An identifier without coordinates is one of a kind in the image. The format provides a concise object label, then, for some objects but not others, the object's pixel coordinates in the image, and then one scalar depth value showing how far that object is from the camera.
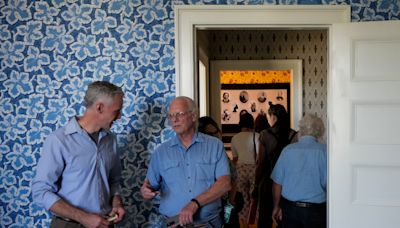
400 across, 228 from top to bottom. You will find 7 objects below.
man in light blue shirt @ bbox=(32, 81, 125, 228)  2.18
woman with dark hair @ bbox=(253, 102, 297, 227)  3.79
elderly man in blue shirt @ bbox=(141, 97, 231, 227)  2.46
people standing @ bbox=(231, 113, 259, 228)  4.59
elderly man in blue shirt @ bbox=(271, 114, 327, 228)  3.08
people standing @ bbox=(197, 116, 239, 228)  3.04
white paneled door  2.78
